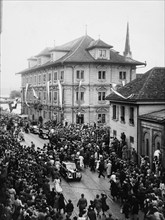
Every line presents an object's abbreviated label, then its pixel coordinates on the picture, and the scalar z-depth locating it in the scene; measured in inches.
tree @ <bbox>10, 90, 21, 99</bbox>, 7194.4
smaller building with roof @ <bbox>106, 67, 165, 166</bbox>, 1151.0
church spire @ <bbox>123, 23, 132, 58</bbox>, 3741.6
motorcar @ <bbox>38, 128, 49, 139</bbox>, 1662.2
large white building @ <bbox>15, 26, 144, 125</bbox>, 2123.5
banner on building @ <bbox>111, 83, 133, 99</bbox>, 1315.0
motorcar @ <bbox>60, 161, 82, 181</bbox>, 972.6
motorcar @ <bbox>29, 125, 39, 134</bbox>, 1803.2
